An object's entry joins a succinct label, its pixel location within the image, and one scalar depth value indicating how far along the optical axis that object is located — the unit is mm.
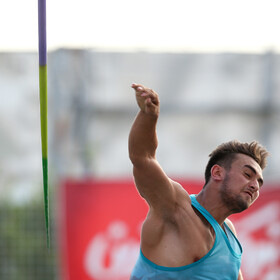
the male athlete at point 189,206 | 10523
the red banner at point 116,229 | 23703
